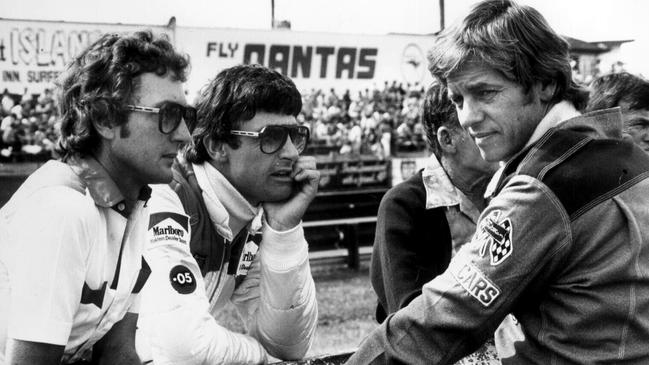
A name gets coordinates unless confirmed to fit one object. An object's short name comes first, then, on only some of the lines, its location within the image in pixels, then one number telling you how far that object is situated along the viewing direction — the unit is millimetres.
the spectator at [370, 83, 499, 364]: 2584
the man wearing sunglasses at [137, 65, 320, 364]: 2217
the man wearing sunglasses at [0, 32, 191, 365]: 1716
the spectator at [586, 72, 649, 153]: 3375
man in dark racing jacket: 1505
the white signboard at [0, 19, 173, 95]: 12570
